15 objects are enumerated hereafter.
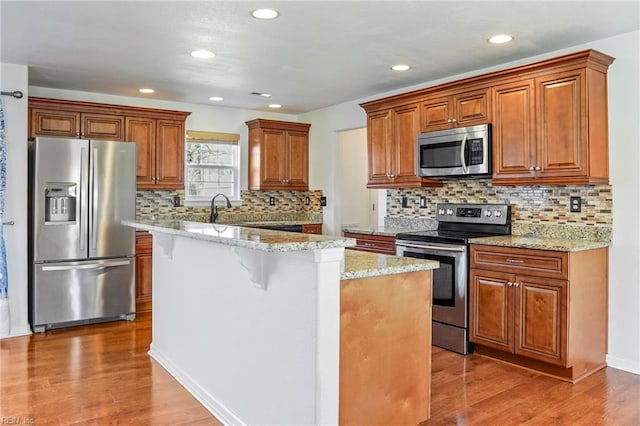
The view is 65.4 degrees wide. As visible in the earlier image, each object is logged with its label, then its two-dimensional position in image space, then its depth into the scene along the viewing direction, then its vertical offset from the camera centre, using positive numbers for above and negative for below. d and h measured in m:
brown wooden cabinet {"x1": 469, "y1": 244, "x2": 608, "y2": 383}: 3.27 -0.65
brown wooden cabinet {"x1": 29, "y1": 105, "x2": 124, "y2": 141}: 4.89 +0.91
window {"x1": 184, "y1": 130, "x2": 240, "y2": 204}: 6.26 +0.62
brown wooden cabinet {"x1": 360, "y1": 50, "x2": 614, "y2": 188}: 3.42 +0.78
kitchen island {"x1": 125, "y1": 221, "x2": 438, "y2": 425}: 2.04 -0.54
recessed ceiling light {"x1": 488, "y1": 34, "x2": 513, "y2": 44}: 3.51 +1.26
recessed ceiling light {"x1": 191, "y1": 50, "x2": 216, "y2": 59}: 3.87 +1.27
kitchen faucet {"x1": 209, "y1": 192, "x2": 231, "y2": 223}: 6.15 +0.05
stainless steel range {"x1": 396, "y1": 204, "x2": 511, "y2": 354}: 3.86 -0.34
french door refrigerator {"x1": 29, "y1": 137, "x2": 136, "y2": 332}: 4.45 -0.17
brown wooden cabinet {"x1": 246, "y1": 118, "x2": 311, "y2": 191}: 6.30 +0.77
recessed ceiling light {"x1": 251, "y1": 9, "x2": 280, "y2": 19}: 3.03 +1.24
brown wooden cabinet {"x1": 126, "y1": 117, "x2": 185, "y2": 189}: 5.45 +0.71
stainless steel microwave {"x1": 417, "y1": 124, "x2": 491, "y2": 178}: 4.04 +0.53
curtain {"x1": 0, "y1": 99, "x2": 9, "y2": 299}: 4.18 +0.04
